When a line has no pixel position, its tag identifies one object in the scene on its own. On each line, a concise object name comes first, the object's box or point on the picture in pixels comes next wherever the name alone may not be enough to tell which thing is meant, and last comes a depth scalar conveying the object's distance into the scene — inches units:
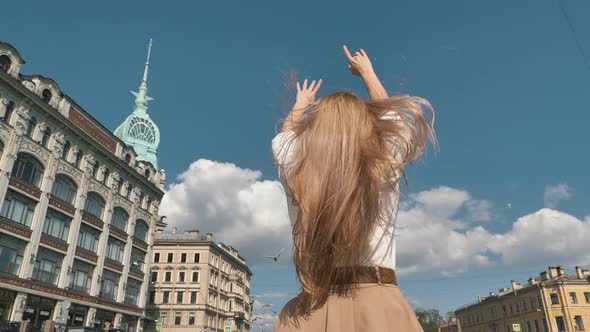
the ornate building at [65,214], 1070.4
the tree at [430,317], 4006.9
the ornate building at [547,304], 2151.8
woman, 57.0
